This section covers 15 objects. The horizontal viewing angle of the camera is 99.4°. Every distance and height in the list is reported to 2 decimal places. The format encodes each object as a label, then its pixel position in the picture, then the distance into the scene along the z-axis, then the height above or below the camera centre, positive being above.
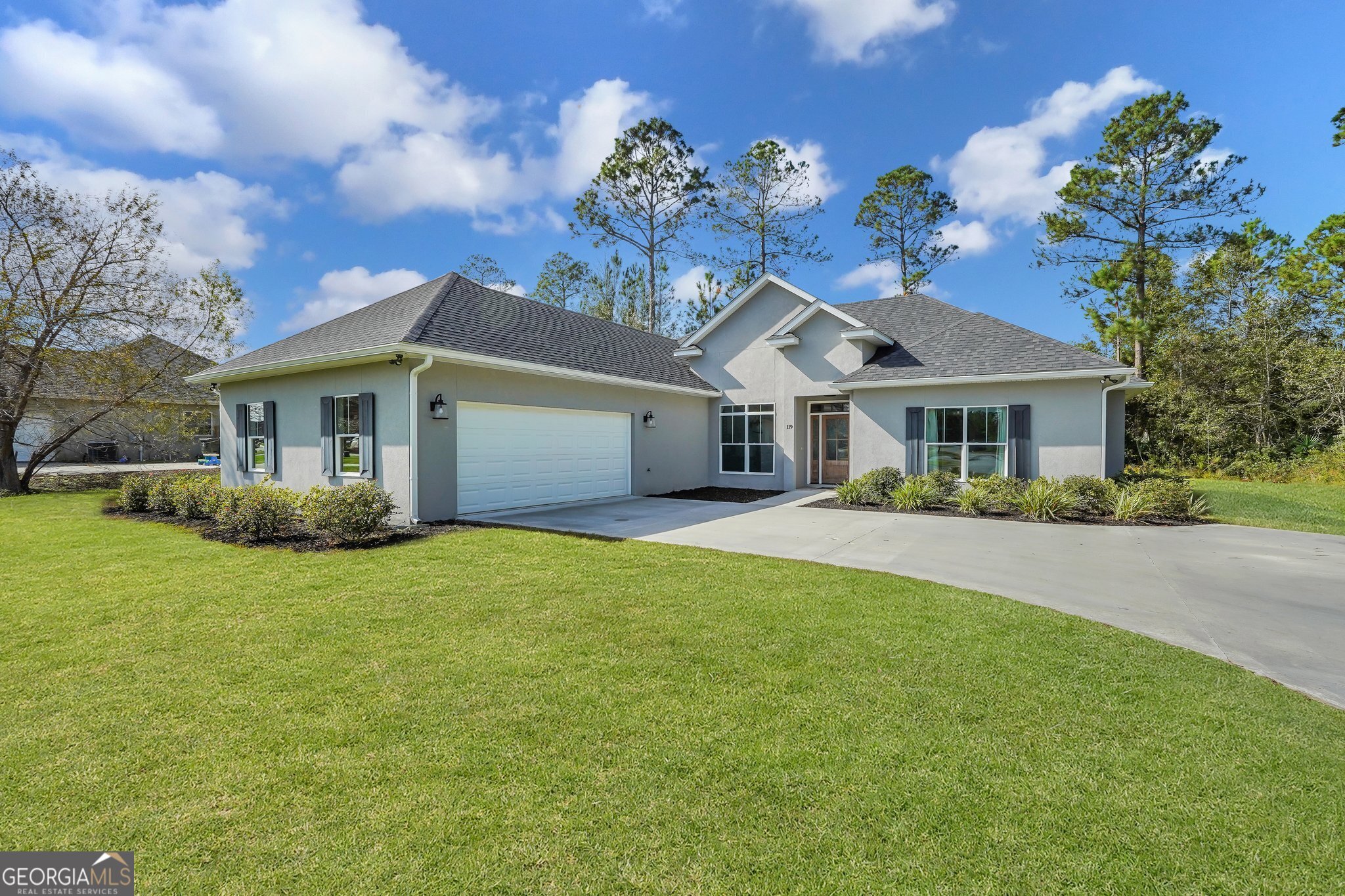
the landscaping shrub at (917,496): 12.05 -1.19
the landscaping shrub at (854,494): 12.70 -1.19
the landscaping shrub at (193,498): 10.80 -0.97
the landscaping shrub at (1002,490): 11.62 -1.05
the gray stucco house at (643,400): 10.41 +0.96
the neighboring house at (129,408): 17.33 +1.33
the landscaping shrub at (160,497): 11.62 -1.02
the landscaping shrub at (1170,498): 10.80 -1.16
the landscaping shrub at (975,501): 11.62 -1.27
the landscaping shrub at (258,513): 8.56 -1.02
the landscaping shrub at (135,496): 12.15 -1.03
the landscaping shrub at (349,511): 8.05 -0.94
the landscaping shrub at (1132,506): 10.56 -1.27
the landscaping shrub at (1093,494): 11.03 -1.07
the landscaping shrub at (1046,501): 10.84 -1.19
